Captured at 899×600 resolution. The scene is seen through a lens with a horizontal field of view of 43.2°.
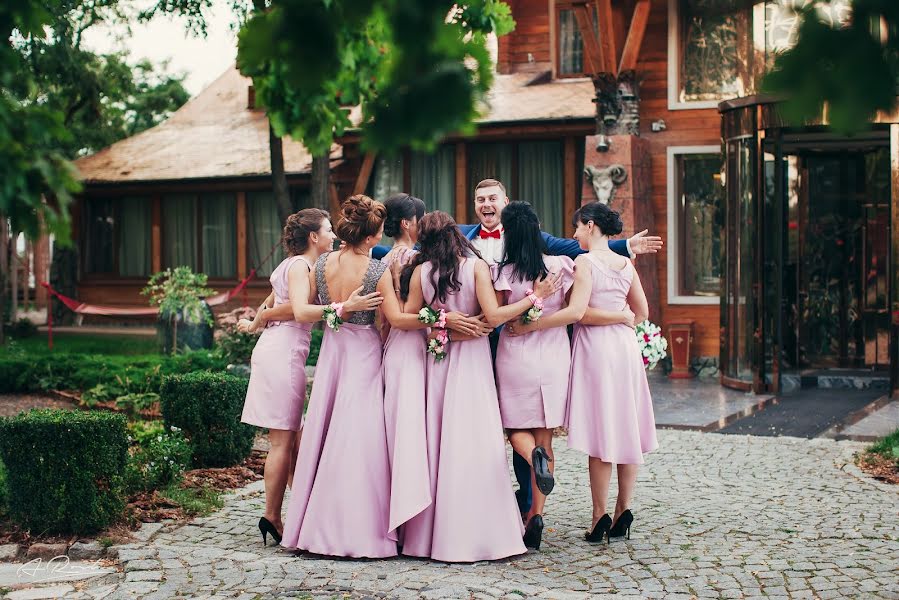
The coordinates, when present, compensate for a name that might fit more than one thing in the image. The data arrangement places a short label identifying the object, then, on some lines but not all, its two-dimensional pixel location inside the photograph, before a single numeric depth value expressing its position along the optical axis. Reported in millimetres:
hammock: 18927
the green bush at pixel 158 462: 7254
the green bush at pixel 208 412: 8258
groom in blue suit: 6445
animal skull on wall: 14523
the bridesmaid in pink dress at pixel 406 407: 5879
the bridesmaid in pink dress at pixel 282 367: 6281
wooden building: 12820
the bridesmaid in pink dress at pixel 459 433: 5895
